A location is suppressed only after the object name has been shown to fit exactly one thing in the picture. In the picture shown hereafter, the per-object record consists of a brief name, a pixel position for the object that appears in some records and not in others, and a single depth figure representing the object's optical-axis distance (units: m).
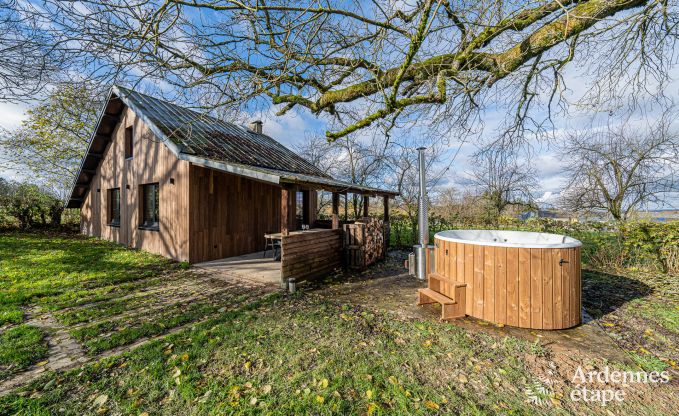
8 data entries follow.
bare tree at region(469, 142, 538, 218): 14.88
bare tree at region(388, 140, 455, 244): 12.75
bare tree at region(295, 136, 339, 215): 16.52
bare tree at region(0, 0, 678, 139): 3.22
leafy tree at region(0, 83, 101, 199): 14.81
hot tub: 3.73
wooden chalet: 6.86
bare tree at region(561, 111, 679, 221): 8.54
